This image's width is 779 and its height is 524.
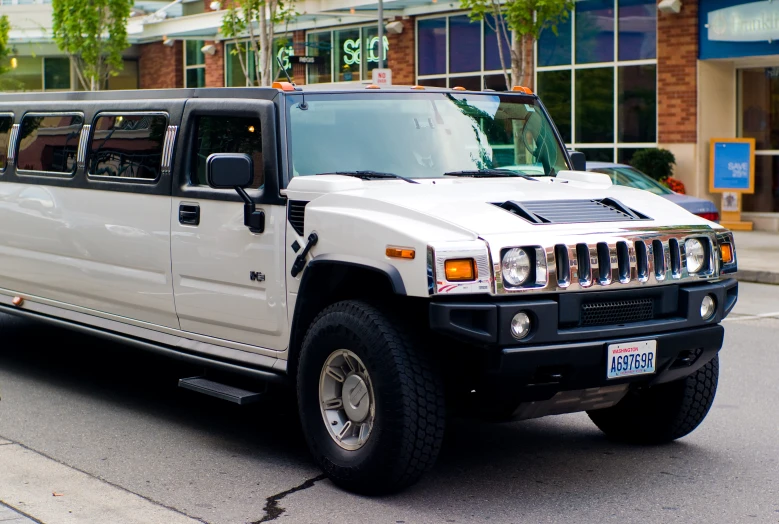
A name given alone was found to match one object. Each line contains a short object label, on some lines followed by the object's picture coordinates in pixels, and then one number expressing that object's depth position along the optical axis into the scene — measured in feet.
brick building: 69.31
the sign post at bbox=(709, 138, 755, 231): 67.51
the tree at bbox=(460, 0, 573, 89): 62.44
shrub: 69.00
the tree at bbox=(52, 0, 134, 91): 105.60
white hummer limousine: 16.51
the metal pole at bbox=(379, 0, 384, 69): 80.65
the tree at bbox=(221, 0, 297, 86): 82.07
